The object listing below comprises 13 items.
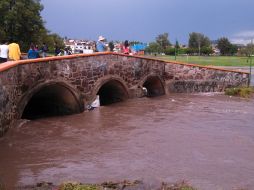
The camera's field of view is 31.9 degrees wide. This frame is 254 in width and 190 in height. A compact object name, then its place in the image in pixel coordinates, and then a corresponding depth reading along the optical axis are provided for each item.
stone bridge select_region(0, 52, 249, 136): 12.29
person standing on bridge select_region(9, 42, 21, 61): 14.83
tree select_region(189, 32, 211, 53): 100.62
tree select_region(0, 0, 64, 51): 40.28
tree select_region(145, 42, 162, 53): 94.94
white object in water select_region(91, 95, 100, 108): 16.95
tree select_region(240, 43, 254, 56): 83.20
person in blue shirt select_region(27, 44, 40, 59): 16.25
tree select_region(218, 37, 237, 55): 93.67
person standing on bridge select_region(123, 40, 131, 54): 21.47
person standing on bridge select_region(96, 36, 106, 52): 18.95
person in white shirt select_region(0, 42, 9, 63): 14.92
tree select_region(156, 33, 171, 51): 103.56
